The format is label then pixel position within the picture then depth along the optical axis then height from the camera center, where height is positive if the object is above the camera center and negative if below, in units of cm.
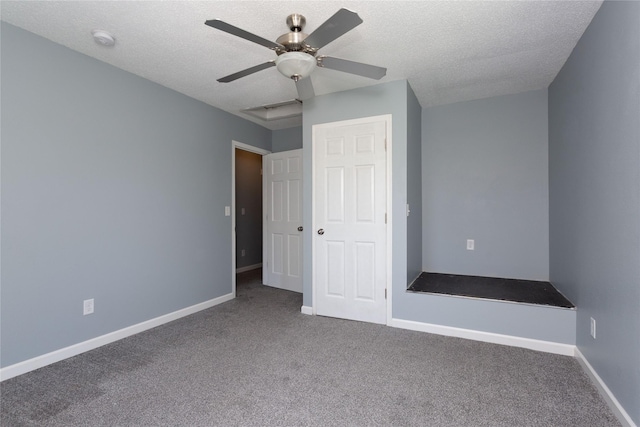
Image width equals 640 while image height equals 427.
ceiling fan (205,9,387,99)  157 +96
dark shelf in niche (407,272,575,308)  269 -79
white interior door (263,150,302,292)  436 -13
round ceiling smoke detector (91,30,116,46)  221 +130
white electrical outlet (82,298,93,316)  252 -78
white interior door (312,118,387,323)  312 -9
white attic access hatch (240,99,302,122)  398 +136
